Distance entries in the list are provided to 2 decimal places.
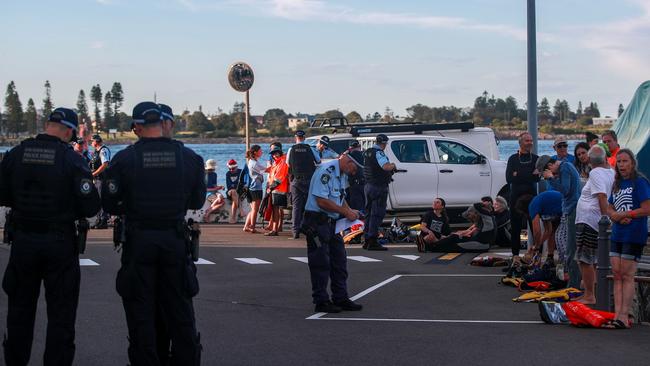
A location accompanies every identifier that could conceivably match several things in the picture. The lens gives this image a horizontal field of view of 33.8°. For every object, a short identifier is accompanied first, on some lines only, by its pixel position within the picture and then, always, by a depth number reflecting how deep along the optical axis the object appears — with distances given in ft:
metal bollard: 34.55
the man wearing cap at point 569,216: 39.75
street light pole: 52.19
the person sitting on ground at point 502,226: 58.70
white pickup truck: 67.26
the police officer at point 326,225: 36.86
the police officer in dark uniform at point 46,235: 24.29
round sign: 84.89
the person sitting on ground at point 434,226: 57.52
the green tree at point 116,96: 326.75
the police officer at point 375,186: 58.29
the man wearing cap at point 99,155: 70.59
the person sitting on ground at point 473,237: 56.29
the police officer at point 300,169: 62.49
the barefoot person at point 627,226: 33.37
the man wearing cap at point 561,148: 46.03
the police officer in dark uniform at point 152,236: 23.93
